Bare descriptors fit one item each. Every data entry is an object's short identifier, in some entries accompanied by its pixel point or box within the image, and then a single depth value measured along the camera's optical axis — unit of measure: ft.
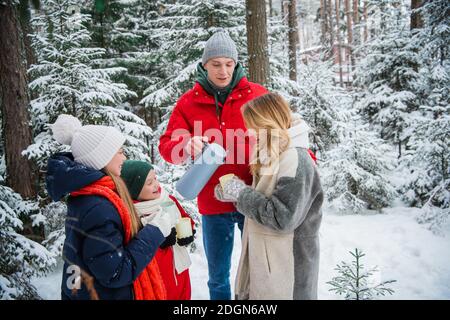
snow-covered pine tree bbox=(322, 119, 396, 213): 22.54
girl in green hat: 6.65
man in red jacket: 8.22
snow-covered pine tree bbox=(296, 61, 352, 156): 25.59
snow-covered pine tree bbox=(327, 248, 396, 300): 8.34
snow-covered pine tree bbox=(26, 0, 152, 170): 15.05
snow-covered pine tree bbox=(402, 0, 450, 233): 18.19
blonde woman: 6.11
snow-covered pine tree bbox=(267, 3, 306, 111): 24.31
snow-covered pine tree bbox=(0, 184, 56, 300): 9.84
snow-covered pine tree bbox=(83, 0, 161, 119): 28.76
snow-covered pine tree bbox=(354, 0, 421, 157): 29.37
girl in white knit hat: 5.08
